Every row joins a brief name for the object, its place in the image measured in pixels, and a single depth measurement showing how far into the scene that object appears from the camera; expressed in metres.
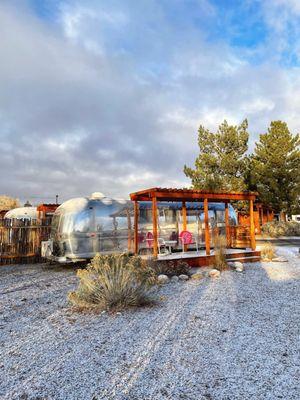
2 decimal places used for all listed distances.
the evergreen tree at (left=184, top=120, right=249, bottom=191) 26.81
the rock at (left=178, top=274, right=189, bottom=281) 8.45
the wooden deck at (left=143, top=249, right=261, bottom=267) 10.52
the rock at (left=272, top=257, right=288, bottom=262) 11.56
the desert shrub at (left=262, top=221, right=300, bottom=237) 25.92
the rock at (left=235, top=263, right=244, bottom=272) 9.52
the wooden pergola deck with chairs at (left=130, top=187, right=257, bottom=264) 10.40
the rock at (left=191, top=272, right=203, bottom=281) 8.55
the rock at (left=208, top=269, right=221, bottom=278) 8.72
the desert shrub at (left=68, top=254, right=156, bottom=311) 5.72
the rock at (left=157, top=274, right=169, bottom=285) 7.97
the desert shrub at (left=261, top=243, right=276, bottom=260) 12.06
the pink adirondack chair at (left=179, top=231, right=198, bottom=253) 11.78
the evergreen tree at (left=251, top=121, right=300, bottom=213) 27.23
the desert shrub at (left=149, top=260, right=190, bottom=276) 9.07
